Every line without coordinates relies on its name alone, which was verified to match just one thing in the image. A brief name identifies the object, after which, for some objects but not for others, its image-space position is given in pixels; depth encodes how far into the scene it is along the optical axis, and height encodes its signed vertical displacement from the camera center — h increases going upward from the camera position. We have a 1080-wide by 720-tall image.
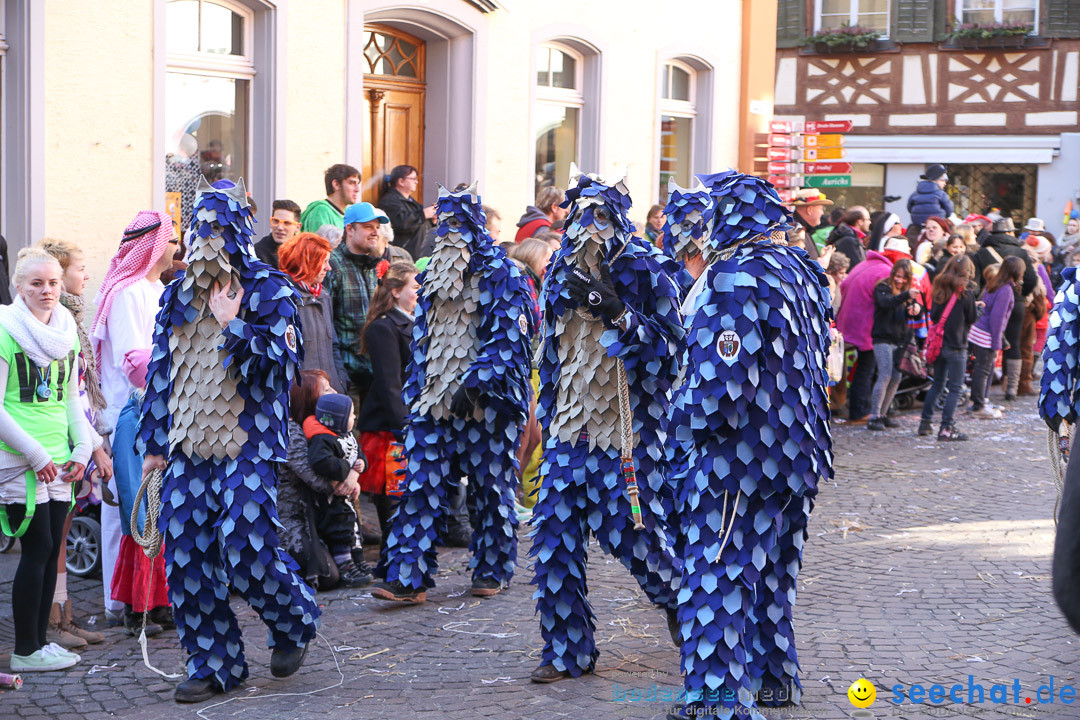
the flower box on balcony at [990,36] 26.27 +4.12
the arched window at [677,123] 16.03 +1.41
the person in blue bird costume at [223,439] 5.30 -0.84
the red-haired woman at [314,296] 7.39 -0.37
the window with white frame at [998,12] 26.73 +4.67
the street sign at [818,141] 17.53 +1.31
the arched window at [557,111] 13.90 +1.32
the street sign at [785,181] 17.55 +0.77
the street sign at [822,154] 17.58 +1.14
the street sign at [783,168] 17.33 +0.93
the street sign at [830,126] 17.61 +1.51
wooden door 12.28 +1.23
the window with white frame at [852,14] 27.97 +4.77
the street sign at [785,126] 17.31 +1.48
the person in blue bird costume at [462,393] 6.64 -0.79
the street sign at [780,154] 17.23 +1.11
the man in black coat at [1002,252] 14.73 -0.10
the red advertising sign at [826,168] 17.53 +0.95
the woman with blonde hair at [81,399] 6.14 -0.85
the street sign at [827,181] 17.70 +0.79
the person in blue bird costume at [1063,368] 5.81 -0.54
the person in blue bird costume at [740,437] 4.66 -0.71
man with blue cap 8.38 -0.37
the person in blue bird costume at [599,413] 5.52 -0.76
